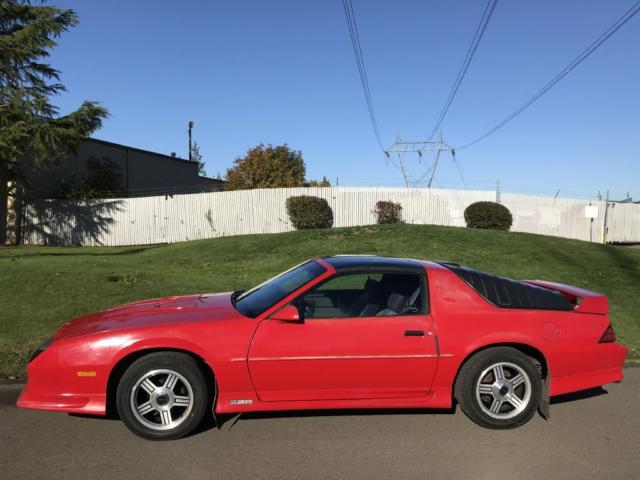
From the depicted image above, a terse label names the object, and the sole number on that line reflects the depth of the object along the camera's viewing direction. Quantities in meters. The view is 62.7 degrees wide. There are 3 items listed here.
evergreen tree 21.58
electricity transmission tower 32.38
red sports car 3.87
